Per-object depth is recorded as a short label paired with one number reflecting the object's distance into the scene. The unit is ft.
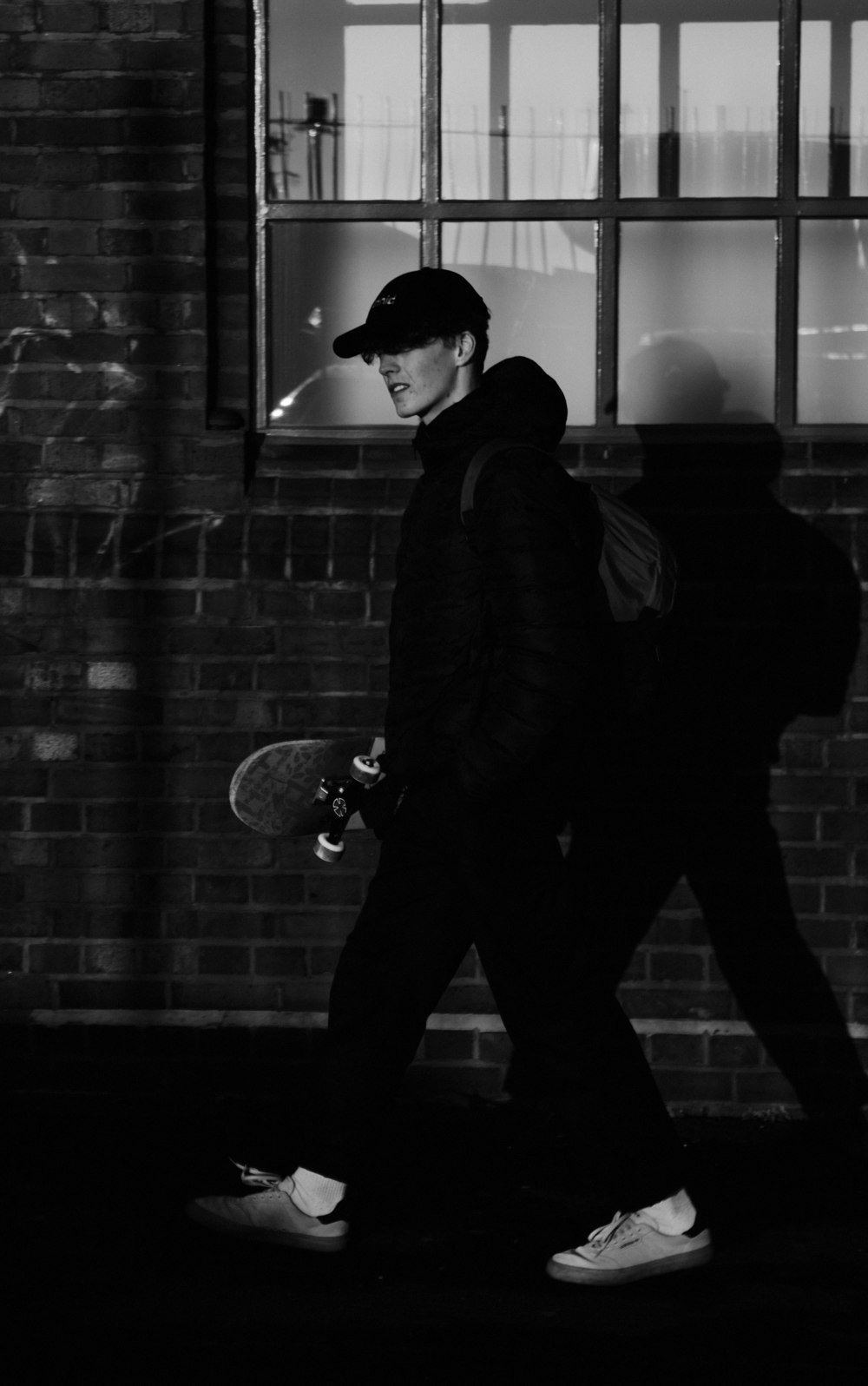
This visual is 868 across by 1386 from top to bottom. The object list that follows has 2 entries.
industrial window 33.53
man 22.93
